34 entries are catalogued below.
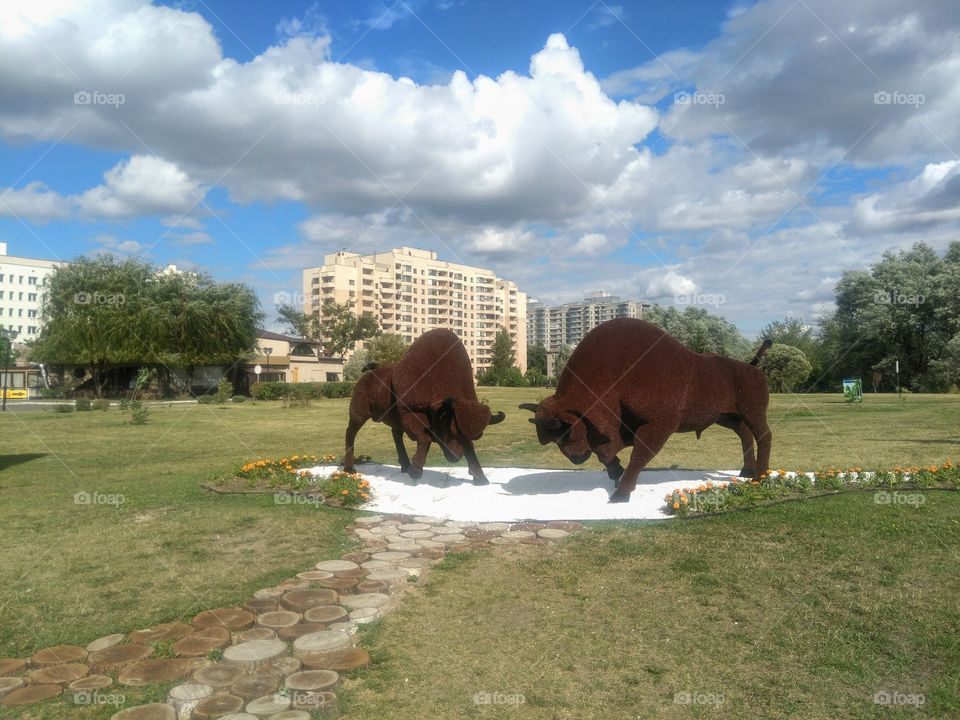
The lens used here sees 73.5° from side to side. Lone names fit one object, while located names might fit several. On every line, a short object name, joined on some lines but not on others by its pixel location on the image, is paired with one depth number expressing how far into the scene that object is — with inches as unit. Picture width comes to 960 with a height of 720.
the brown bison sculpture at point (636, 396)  371.2
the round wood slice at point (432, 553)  282.8
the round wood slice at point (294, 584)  241.8
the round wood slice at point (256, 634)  195.3
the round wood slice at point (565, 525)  328.5
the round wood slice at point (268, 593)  231.8
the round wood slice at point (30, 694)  159.0
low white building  3412.9
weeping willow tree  1715.1
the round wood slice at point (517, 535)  314.8
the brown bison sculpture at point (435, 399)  421.7
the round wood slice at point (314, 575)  252.9
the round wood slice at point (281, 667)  173.8
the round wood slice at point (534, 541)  304.0
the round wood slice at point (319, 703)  154.3
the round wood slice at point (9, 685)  164.1
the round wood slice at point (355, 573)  255.4
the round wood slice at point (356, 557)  278.5
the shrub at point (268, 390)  1852.9
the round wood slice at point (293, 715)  151.8
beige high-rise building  4072.3
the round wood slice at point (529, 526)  332.2
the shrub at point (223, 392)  1590.8
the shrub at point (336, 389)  1983.4
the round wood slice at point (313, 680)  165.2
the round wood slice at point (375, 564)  266.8
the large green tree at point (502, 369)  2726.4
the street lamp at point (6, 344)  1444.0
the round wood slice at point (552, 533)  313.6
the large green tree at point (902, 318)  1902.1
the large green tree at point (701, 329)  2325.3
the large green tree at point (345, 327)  3144.7
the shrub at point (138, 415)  1008.9
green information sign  1405.0
